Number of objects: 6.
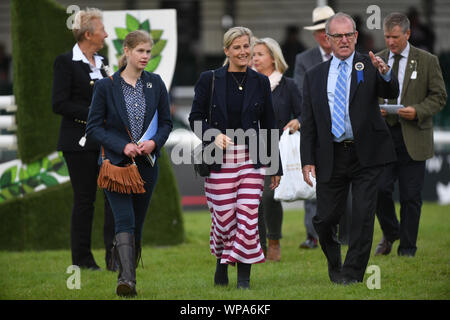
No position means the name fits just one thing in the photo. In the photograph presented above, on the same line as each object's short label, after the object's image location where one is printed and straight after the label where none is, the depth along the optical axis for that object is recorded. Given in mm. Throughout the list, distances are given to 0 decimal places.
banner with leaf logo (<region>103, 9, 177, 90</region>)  17234
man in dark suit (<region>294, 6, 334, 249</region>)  17547
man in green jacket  15398
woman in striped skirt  12227
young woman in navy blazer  11891
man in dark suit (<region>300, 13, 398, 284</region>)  12523
